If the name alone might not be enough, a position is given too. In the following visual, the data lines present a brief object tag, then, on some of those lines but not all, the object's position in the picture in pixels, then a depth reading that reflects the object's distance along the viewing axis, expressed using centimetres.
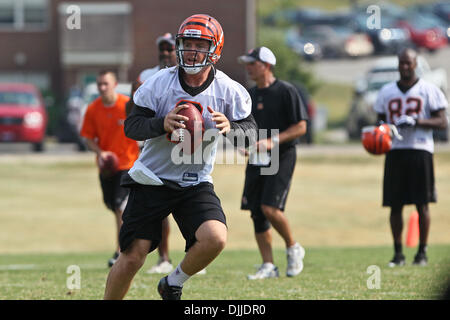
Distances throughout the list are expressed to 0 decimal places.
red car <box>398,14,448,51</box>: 4734
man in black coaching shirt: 859
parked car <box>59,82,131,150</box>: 2730
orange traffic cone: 1213
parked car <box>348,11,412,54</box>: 4577
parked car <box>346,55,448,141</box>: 2586
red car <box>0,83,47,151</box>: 2469
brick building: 3828
